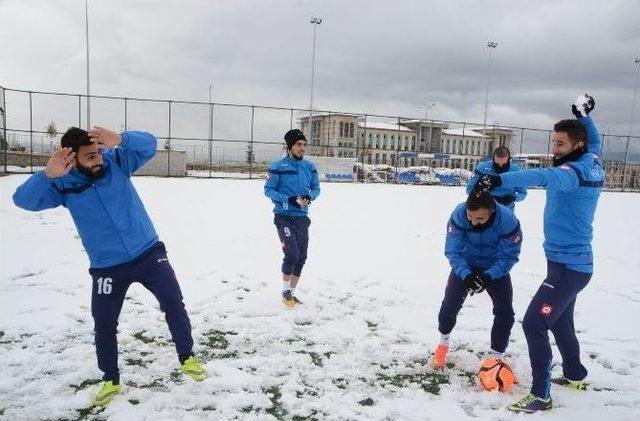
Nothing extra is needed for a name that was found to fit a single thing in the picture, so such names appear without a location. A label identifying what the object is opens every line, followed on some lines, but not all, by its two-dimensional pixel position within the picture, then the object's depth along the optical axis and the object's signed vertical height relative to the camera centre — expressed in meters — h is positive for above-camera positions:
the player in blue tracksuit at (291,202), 5.26 -0.49
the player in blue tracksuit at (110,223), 2.91 -0.49
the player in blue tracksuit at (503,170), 5.50 -0.01
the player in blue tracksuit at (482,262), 3.47 -0.73
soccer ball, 3.47 -1.57
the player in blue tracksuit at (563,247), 3.08 -0.51
